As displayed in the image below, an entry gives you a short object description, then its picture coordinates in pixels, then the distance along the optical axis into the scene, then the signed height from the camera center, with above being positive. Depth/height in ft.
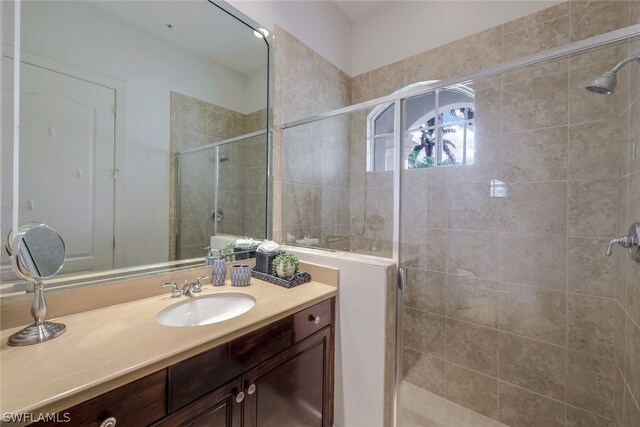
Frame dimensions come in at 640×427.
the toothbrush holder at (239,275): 4.51 -1.10
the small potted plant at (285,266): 4.66 -0.96
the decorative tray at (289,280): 4.52 -1.20
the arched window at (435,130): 5.08 +1.78
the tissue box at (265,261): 4.98 -0.94
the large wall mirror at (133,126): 3.07 +1.21
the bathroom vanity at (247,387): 2.28 -1.91
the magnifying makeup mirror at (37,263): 2.55 -0.53
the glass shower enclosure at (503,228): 4.32 -0.30
